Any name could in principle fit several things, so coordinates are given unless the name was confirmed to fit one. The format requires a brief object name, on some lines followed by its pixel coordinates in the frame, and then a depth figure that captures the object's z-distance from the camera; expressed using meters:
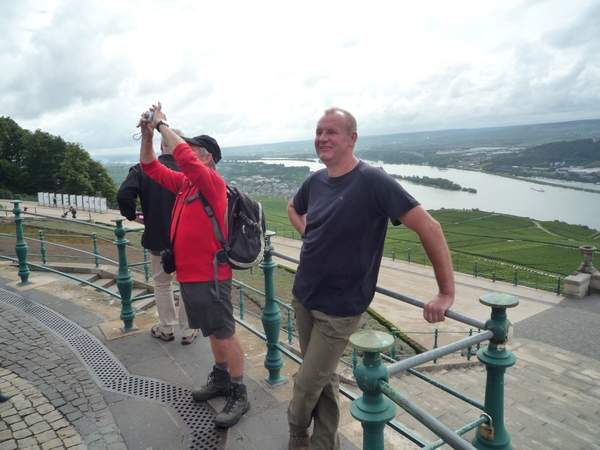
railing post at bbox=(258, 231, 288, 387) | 3.26
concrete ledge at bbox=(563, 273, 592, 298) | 18.12
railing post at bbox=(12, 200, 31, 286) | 5.65
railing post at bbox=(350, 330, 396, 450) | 1.39
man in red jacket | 2.73
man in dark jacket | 3.66
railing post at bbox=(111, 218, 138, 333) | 4.27
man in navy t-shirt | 1.93
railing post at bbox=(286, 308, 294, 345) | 5.72
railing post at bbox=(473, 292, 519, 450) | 1.79
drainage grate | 2.76
